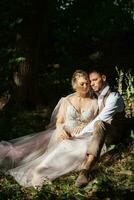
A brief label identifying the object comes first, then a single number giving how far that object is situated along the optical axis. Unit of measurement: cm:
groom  814
